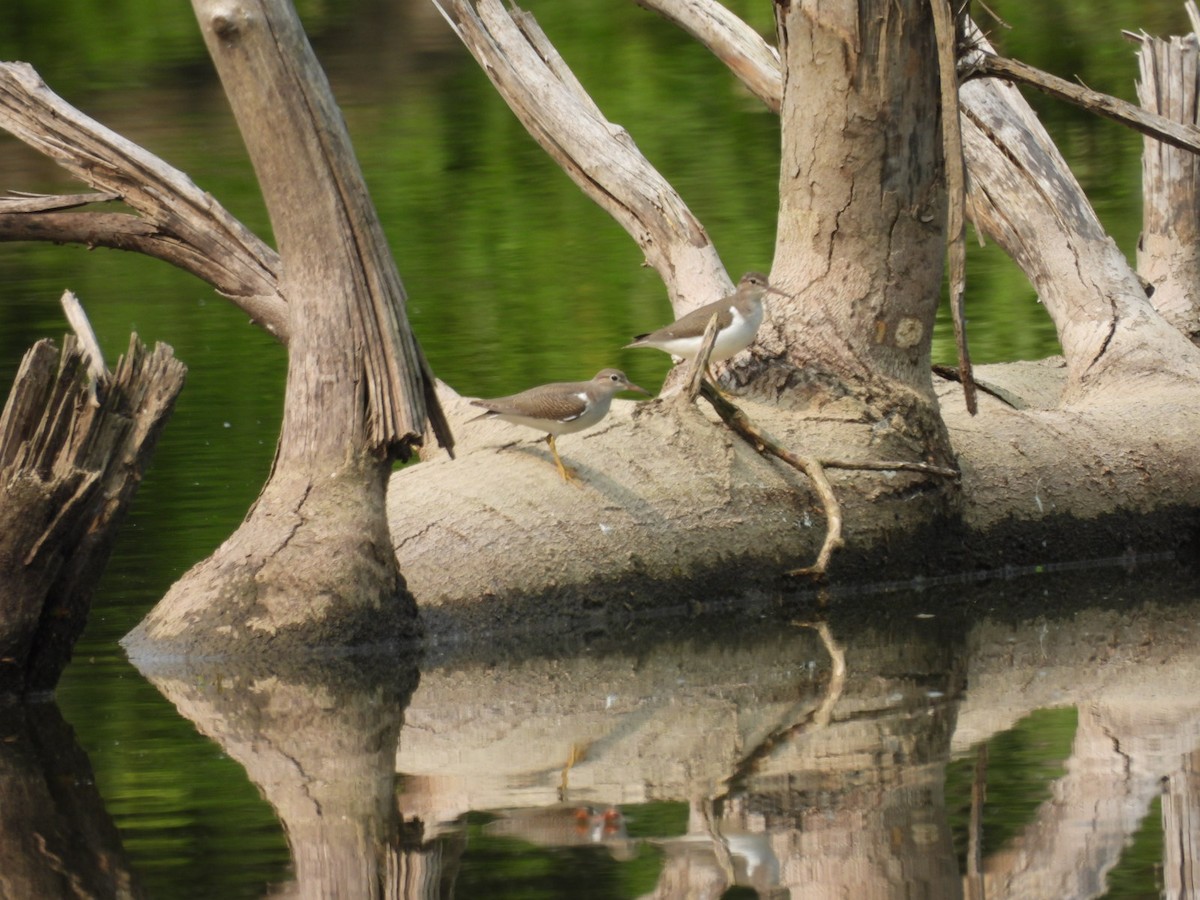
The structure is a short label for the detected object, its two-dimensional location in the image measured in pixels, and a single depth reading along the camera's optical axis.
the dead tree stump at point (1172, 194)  22.55
